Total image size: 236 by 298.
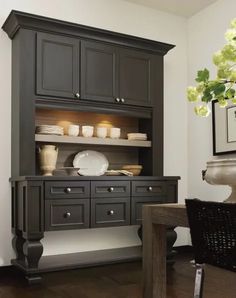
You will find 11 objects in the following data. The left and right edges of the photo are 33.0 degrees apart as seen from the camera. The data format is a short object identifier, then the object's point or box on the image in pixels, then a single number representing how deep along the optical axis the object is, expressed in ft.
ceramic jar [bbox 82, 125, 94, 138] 12.73
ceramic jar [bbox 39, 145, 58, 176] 11.85
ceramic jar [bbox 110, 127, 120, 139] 13.21
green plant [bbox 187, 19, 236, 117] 4.83
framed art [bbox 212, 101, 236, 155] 13.15
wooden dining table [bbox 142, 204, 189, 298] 7.00
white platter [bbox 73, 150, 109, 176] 12.98
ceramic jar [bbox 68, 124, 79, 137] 12.50
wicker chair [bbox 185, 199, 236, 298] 4.96
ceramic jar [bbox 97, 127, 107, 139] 13.00
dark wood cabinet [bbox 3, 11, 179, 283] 10.99
